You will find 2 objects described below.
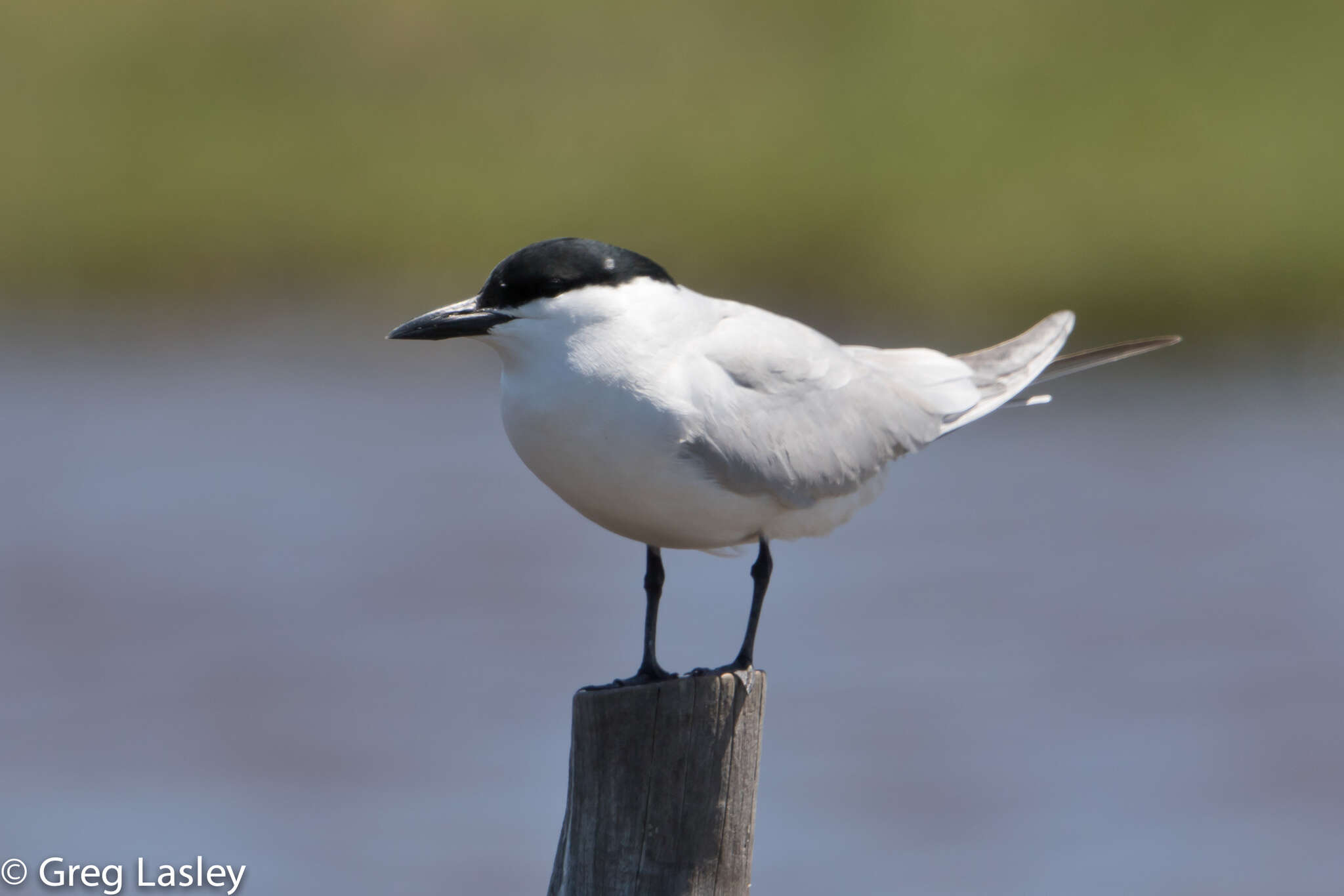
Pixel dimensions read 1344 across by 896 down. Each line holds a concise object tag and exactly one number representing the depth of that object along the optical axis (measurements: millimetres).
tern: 7168
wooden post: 7027
